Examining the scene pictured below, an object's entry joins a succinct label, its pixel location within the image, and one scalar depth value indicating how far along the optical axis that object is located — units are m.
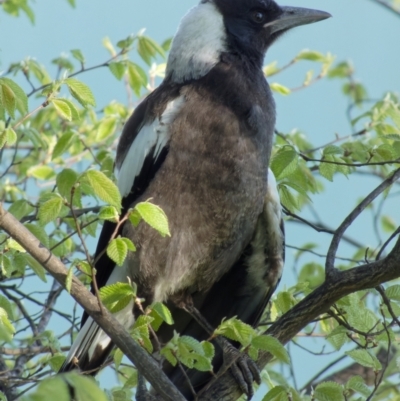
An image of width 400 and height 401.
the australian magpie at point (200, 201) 7.71
